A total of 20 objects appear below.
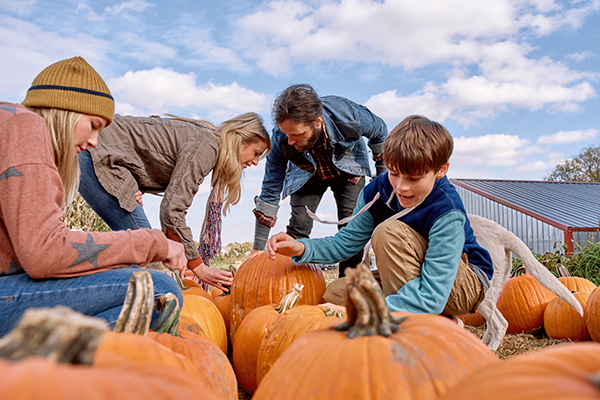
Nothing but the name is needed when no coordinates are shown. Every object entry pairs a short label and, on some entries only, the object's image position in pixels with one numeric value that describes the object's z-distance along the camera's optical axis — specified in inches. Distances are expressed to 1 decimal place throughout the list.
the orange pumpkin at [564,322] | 143.6
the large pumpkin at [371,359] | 34.6
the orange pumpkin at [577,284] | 170.6
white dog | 120.5
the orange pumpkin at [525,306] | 161.6
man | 141.3
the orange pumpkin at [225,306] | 135.4
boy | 83.0
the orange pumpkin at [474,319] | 162.2
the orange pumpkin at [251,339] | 88.3
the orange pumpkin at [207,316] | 110.5
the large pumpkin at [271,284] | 119.5
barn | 517.3
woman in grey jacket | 124.9
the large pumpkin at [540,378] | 24.2
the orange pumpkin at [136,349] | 34.5
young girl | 58.8
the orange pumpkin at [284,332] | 72.0
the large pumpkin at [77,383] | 21.9
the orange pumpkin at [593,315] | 126.3
